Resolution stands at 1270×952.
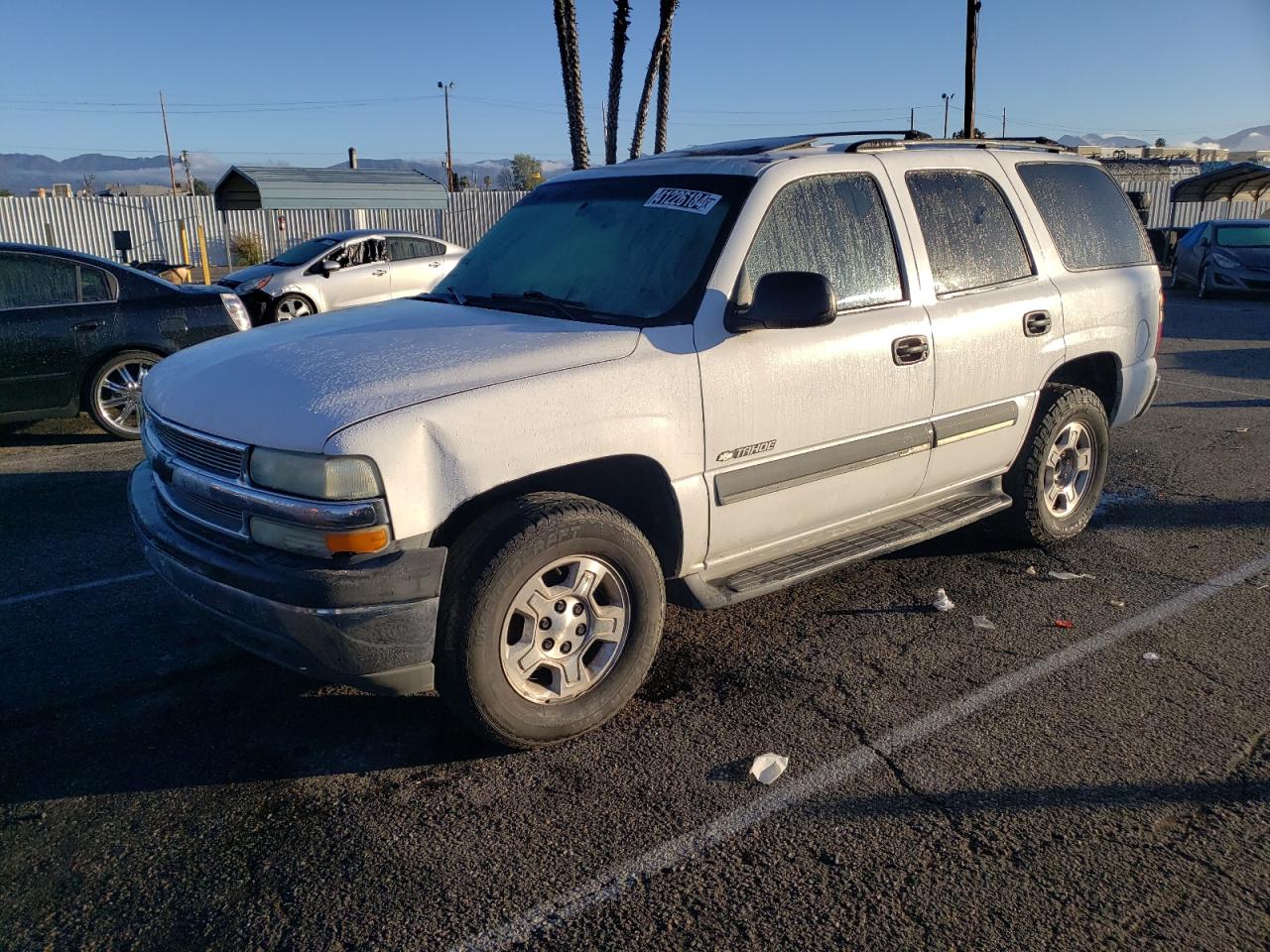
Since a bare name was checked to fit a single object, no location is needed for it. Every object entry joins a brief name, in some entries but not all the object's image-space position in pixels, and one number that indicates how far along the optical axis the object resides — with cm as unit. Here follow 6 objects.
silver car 1512
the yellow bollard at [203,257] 2481
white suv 301
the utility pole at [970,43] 2308
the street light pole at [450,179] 4781
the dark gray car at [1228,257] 1730
